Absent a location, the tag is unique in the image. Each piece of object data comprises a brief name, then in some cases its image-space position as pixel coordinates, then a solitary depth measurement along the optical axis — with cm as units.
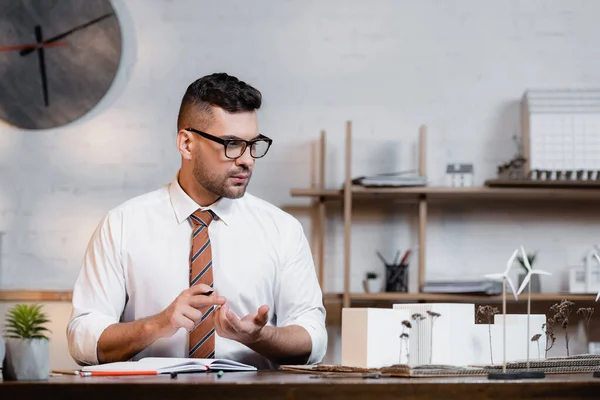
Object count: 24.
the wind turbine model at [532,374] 203
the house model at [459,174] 382
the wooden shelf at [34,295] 389
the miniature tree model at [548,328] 237
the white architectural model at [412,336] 220
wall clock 397
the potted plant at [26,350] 197
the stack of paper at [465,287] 372
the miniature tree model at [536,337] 228
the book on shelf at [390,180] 375
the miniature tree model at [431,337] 221
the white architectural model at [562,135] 383
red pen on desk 213
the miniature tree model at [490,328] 227
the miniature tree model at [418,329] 222
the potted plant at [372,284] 381
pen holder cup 380
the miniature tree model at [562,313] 229
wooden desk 192
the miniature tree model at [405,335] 220
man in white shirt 260
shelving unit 374
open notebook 218
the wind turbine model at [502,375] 198
